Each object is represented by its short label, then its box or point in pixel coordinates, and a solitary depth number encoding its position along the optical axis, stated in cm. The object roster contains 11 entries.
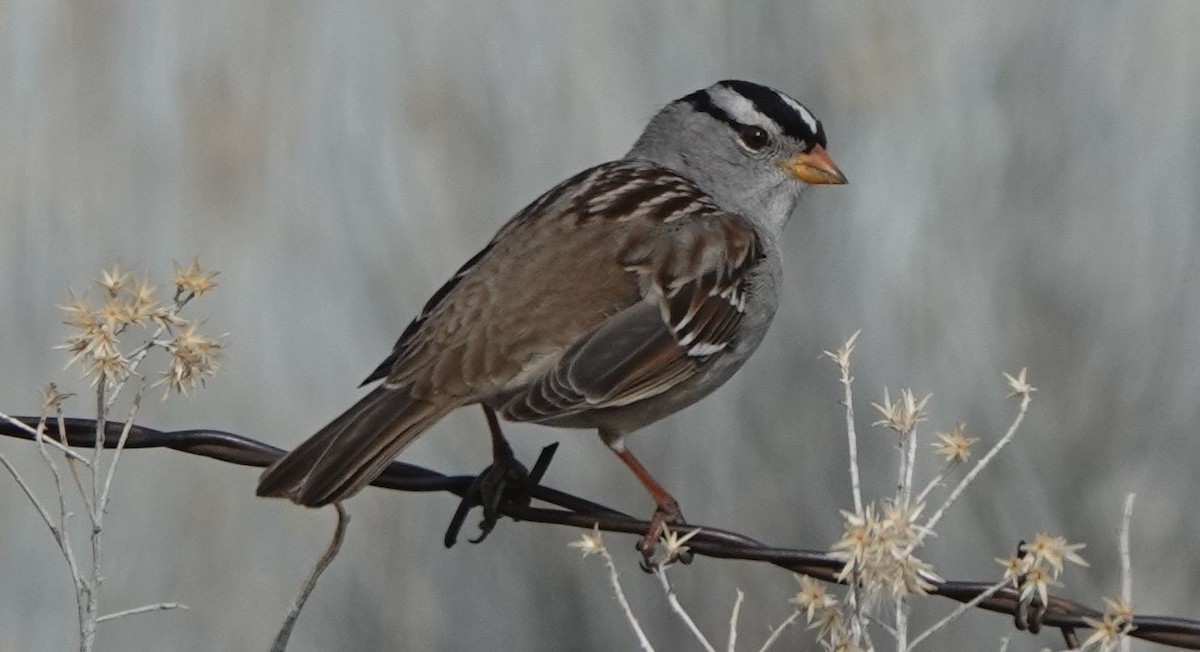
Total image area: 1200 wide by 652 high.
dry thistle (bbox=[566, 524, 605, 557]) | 642
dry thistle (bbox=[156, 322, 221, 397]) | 698
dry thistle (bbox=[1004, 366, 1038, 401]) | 674
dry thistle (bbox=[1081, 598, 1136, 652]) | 602
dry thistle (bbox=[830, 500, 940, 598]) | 592
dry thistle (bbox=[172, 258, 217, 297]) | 707
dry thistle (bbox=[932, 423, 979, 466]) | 653
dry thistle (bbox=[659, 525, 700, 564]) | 659
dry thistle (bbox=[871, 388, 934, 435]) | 672
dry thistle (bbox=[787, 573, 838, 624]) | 635
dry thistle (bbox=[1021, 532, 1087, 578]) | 609
